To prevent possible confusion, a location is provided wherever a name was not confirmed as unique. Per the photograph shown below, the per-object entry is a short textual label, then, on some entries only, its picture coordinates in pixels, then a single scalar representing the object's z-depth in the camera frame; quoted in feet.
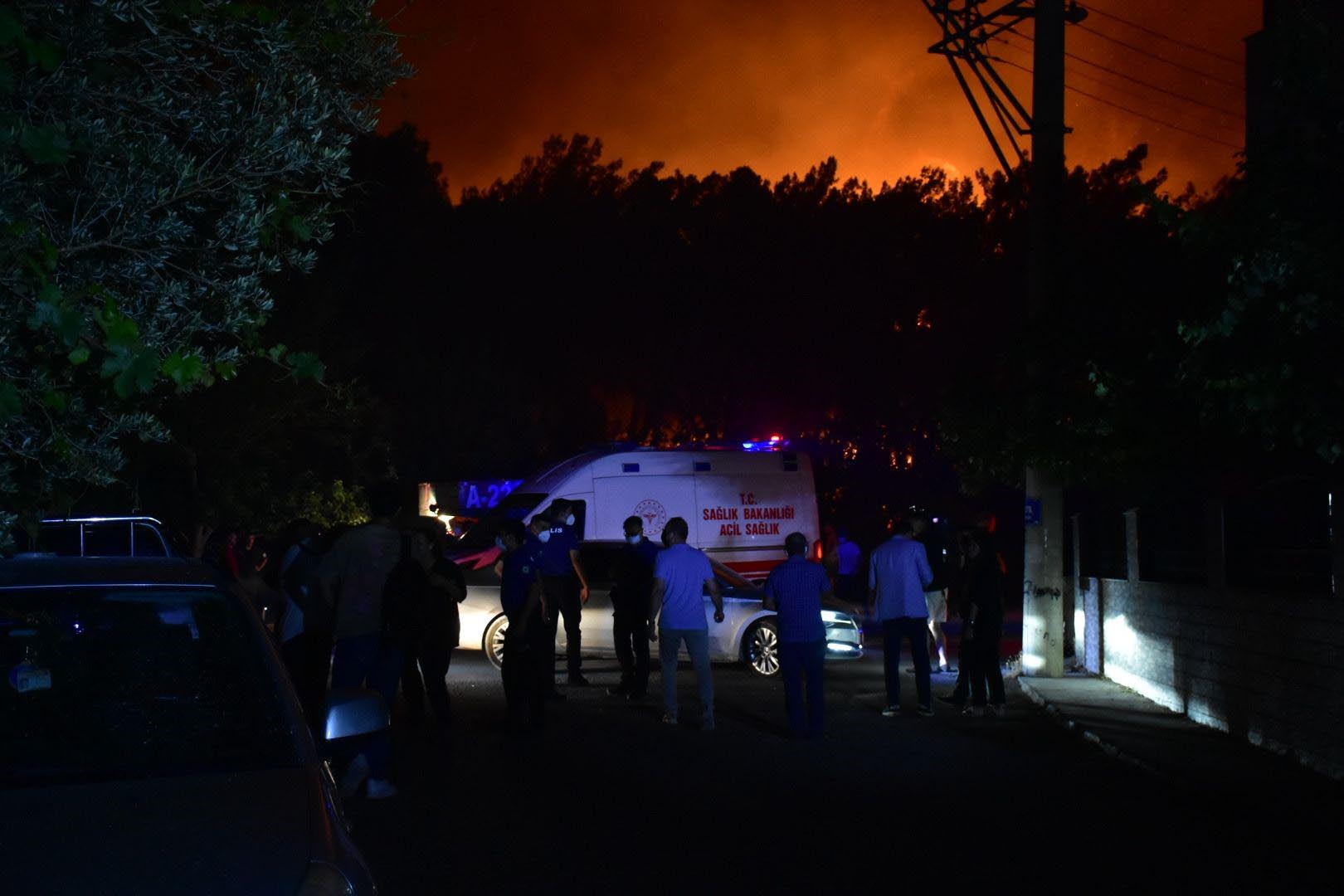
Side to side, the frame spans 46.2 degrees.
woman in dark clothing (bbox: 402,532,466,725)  42.37
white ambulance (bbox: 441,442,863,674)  62.85
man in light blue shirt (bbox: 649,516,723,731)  45.55
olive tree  17.88
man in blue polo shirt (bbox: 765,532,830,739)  42.83
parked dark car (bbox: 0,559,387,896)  12.94
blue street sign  59.47
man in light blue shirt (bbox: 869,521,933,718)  48.21
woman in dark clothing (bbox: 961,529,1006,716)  48.47
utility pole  58.80
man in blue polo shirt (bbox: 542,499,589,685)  53.26
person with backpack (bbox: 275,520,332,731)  40.24
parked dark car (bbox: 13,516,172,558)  44.27
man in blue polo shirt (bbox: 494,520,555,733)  43.68
